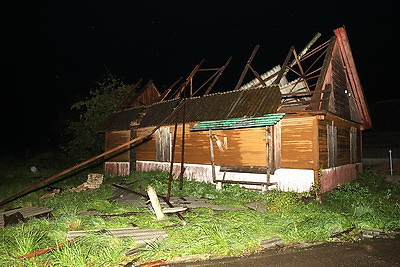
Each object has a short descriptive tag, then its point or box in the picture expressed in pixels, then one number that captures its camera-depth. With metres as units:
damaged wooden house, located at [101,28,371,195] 10.82
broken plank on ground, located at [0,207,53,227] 8.12
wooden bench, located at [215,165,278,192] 11.45
